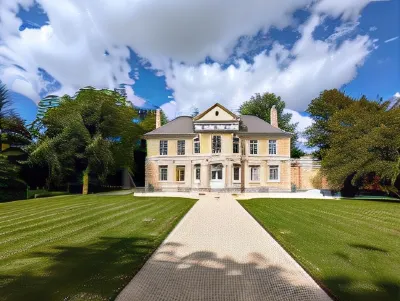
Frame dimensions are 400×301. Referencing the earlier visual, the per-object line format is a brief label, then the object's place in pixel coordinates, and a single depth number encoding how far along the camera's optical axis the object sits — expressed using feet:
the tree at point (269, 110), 153.48
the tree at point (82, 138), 77.00
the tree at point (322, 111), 109.91
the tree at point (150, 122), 140.56
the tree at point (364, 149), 61.98
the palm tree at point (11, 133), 75.31
